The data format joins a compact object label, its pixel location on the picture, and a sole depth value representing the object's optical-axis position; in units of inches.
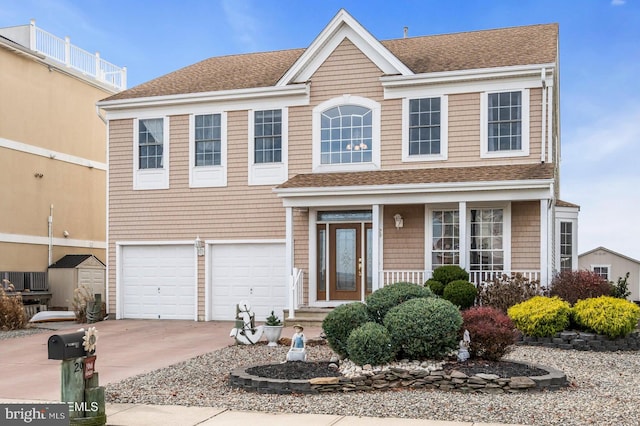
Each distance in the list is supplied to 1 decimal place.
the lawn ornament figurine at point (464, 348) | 406.0
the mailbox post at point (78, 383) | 305.3
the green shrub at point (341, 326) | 418.6
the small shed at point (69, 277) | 935.7
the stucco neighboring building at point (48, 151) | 898.7
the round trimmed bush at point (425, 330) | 392.8
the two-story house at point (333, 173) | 694.5
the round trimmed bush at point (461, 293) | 626.5
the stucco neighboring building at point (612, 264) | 1066.7
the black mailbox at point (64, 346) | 301.4
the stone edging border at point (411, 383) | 366.3
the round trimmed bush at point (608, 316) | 542.0
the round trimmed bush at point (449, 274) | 655.8
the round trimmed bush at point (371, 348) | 390.6
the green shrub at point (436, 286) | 647.1
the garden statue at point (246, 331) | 561.9
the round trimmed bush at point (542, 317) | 551.2
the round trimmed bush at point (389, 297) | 431.8
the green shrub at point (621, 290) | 681.3
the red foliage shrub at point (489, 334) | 406.9
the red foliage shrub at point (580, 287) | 617.9
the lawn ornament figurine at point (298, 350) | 428.1
